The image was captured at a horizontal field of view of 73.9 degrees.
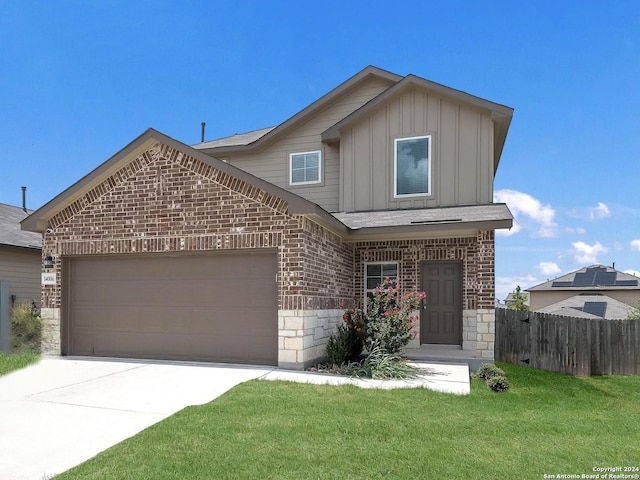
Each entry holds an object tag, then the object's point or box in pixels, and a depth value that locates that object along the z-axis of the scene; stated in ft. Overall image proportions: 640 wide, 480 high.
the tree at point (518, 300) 99.67
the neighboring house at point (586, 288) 101.24
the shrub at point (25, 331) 35.68
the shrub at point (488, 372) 27.53
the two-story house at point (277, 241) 29.60
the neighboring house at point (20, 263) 44.70
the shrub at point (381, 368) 26.50
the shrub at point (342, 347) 30.01
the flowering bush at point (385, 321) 28.48
